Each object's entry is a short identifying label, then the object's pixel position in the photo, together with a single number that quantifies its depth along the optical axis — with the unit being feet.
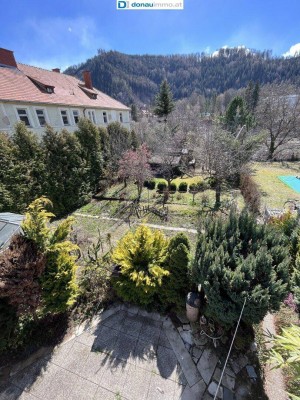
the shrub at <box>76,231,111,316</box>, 16.08
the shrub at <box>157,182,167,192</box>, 51.55
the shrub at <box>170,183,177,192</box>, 51.60
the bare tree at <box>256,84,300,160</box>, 70.74
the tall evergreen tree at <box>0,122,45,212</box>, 32.60
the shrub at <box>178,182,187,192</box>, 50.24
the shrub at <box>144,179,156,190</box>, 54.19
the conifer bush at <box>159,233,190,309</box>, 13.87
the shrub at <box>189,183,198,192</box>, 48.26
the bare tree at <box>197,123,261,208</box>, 37.93
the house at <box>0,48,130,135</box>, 44.68
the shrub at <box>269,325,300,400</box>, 6.50
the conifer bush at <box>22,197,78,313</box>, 12.27
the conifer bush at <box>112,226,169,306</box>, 14.43
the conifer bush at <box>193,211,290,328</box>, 10.90
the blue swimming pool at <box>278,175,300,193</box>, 49.77
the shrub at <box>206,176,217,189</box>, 51.42
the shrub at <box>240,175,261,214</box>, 35.30
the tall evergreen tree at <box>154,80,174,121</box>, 103.09
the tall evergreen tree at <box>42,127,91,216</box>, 39.19
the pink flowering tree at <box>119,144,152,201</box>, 43.42
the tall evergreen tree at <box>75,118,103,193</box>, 46.59
